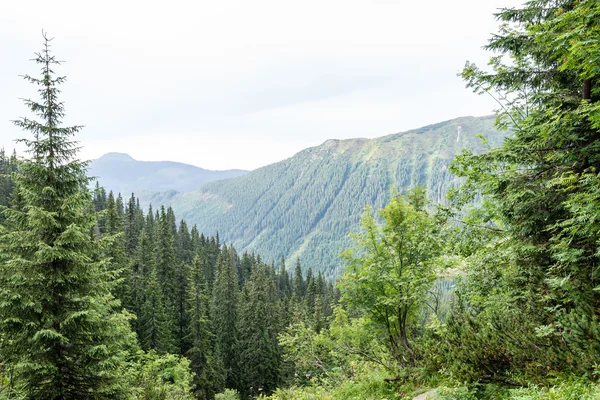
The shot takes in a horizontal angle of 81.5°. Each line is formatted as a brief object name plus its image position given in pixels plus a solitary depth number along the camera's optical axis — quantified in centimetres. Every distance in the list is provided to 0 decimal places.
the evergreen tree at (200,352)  4141
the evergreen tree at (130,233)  6561
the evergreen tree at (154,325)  3881
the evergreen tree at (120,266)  3838
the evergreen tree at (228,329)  5300
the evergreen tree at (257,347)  5050
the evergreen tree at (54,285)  995
